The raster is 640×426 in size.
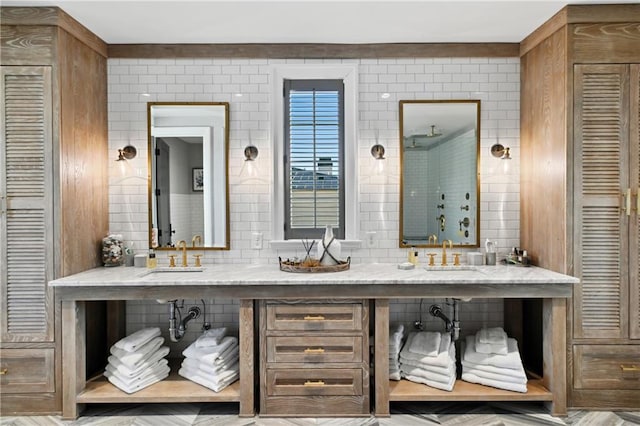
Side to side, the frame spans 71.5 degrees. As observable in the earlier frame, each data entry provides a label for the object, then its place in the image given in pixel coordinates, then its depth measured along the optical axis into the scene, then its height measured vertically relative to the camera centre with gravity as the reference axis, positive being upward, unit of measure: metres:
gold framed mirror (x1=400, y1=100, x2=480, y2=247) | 3.67 +0.35
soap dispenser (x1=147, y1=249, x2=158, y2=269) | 3.52 -0.42
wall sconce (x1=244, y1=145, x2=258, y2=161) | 3.66 +0.46
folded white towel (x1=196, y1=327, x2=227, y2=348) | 3.22 -0.96
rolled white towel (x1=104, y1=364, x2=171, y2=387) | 3.07 -1.18
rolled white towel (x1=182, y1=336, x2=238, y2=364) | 3.11 -1.03
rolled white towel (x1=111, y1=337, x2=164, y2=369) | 3.10 -1.04
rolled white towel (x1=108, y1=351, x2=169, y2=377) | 3.08 -1.11
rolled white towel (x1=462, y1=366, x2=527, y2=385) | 3.03 -1.17
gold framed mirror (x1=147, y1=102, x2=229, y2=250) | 3.67 +0.28
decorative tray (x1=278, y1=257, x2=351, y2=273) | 3.18 -0.43
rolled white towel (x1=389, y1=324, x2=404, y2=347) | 3.28 -0.96
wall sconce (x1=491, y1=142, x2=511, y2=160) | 3.63 +0.46
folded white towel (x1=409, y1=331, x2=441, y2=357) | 3.19 -1.00
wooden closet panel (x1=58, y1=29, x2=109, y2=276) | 3.06 +0.40
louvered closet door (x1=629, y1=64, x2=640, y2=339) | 2.99 -0.06
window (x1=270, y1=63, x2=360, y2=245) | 3.68 +0.58
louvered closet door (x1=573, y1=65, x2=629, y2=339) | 3.00 +0.06
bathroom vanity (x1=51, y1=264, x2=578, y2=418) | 2.94 -0.82
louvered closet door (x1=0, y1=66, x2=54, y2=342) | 3.01 +0.02
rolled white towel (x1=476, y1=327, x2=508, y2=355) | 3.16 -0.97
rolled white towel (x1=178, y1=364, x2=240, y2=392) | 3.07 -1.20
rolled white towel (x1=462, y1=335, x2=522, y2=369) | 3.08 -1.06
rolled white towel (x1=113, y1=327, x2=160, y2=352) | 3.17 -0.96
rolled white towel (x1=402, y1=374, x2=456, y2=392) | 3.05 -1.22
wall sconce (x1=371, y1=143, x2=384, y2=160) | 3.64 +0.47
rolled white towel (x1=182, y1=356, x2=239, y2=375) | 3.10 -1.12
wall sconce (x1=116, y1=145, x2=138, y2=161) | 3.62 +0.45
